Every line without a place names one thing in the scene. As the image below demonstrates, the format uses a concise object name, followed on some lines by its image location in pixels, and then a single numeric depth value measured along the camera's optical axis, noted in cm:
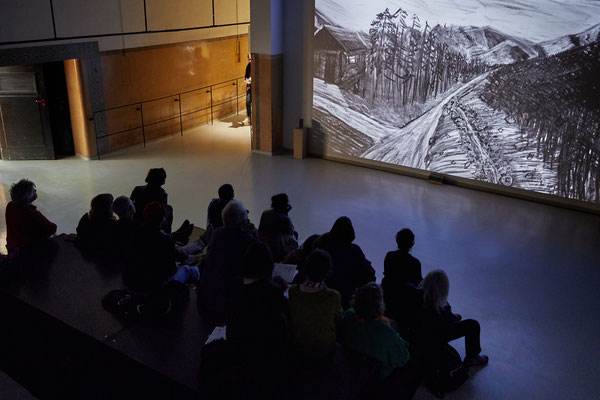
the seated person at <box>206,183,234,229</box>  527
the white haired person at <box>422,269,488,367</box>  365
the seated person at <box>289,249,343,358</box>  321
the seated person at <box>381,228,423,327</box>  400
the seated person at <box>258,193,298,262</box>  498
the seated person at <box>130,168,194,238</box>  557
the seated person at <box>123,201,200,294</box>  379
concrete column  958
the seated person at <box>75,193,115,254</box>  467
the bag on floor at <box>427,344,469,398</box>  404
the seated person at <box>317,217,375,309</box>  420
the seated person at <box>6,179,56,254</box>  471
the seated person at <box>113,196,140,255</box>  457
